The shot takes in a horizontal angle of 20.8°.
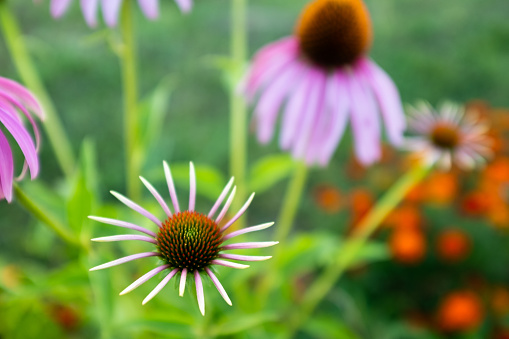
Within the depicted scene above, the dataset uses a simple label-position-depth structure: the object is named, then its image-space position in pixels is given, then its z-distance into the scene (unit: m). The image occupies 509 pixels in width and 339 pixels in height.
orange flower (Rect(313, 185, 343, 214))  1.21
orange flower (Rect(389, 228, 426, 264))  1.12
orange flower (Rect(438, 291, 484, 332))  1.09
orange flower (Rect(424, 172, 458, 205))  1.16
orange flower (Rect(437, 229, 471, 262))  1.13
